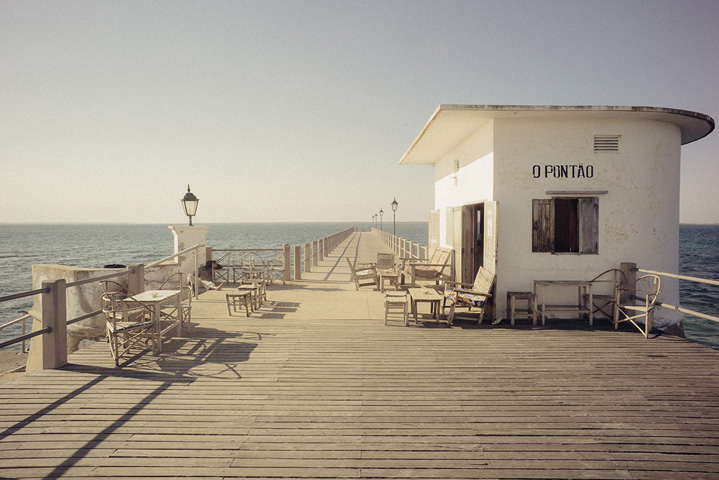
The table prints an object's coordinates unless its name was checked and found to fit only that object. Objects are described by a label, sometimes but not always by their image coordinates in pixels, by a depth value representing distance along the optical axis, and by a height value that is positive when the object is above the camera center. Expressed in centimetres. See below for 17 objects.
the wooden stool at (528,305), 653 -127
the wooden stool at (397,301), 649 -119
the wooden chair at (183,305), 583 -132
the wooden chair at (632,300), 629 -117
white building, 686 +80
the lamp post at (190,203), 1006 +83
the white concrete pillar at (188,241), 984 -19
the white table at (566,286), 655 -110
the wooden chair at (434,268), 886 -87
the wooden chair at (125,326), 470 -122
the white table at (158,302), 508 -94
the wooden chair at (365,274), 1018 -112
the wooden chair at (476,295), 654 -109
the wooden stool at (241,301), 693 -131
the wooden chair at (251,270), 958 -96
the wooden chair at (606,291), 671 -105
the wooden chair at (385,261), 1100 -79
